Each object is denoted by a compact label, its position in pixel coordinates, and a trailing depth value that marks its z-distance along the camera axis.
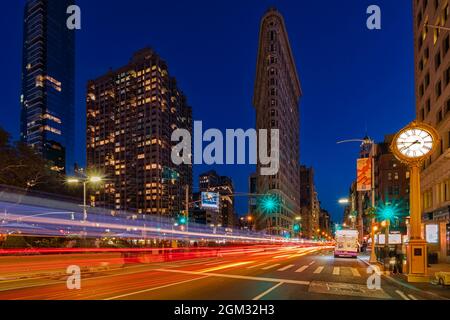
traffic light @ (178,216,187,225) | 46.94
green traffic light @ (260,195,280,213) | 53.73
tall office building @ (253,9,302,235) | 144.62
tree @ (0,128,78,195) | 36.94
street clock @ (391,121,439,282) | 19.23
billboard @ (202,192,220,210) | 51.62
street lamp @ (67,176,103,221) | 36.89
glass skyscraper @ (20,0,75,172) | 179.27
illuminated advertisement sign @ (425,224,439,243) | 38.37
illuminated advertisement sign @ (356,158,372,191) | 30.34
